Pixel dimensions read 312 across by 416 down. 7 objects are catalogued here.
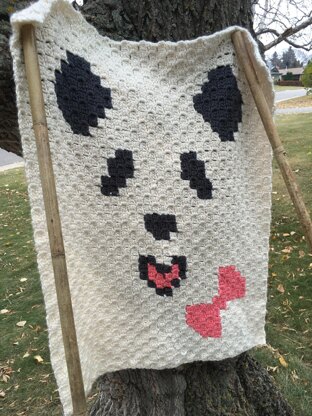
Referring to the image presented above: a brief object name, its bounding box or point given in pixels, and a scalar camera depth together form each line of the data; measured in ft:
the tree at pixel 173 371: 4.40
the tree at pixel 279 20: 12.89
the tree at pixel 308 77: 35.04
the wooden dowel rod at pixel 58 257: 3.17
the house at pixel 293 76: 117.91
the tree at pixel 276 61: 173.99
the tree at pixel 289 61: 171.42
